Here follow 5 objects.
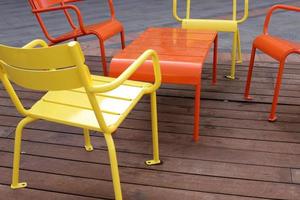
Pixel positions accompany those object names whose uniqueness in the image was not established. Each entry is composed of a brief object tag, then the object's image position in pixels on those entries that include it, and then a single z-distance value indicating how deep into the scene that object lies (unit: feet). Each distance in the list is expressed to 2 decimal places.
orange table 6.19
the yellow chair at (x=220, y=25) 9.04
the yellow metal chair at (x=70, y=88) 3.79
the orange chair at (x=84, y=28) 8.57
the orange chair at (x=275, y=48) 6.86
